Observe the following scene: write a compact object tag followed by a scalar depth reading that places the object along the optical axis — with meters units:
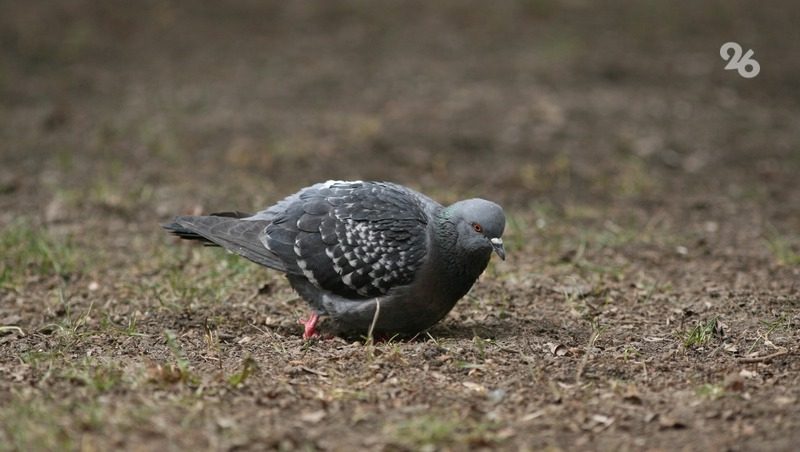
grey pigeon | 10.84
